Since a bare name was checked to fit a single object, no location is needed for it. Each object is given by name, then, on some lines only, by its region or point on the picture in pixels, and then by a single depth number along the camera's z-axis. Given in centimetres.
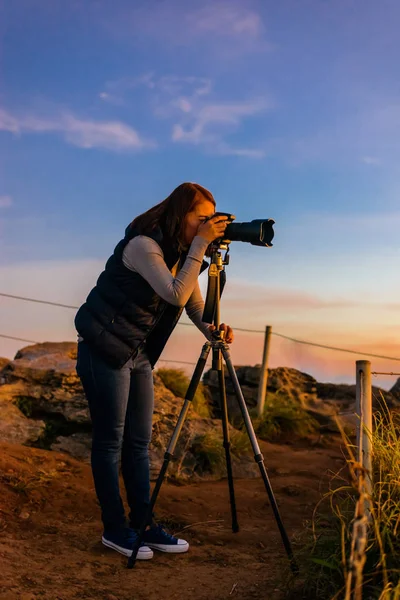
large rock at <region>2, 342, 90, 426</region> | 674
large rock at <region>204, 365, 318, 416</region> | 990
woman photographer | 355
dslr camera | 366
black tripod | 369
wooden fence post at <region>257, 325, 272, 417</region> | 962
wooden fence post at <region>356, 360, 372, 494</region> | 335
